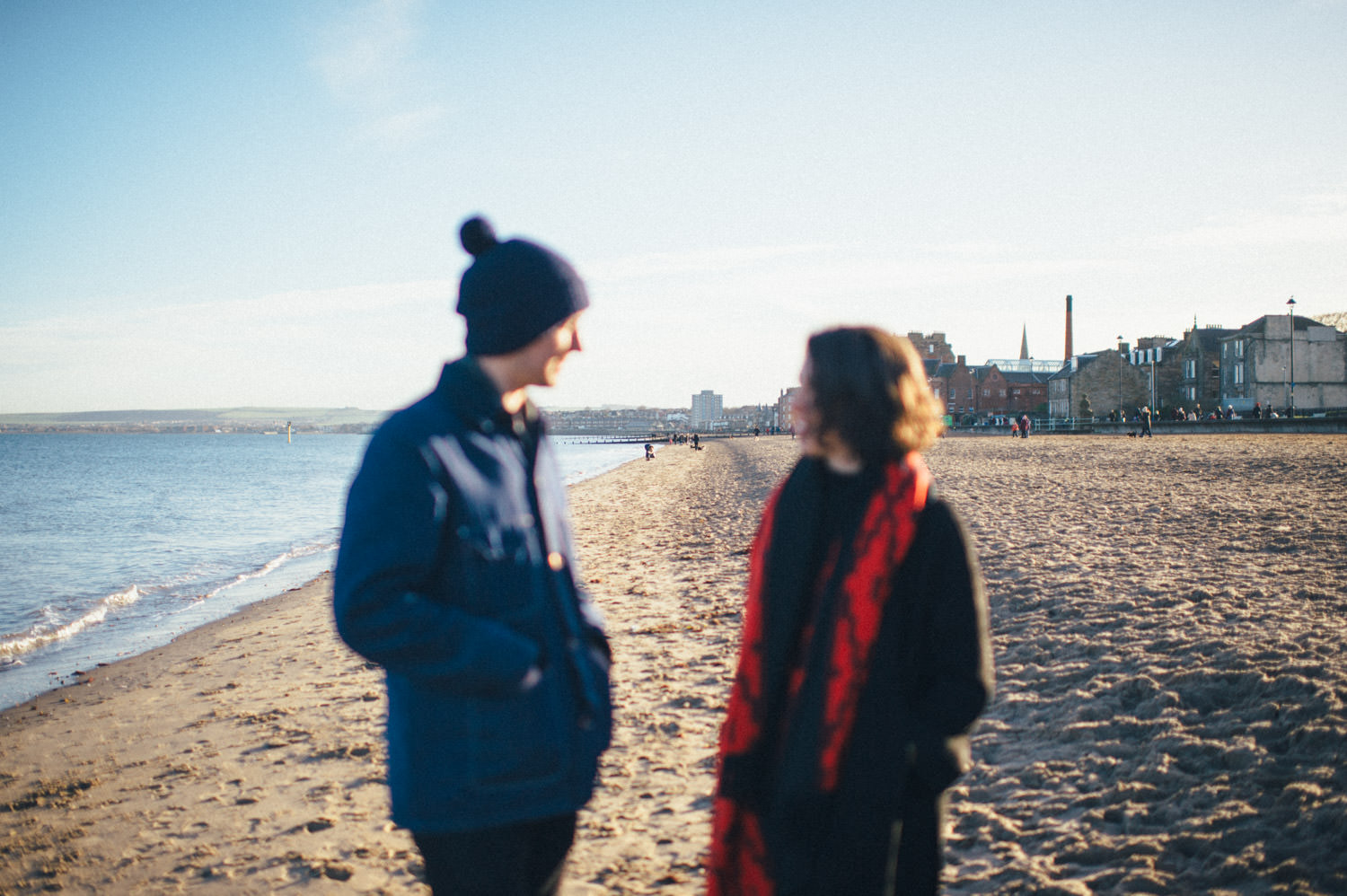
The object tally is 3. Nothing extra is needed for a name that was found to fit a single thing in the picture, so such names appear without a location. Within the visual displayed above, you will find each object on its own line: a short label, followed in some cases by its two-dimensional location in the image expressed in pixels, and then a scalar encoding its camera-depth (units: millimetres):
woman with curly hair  1712
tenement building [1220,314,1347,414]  51719
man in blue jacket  1524
